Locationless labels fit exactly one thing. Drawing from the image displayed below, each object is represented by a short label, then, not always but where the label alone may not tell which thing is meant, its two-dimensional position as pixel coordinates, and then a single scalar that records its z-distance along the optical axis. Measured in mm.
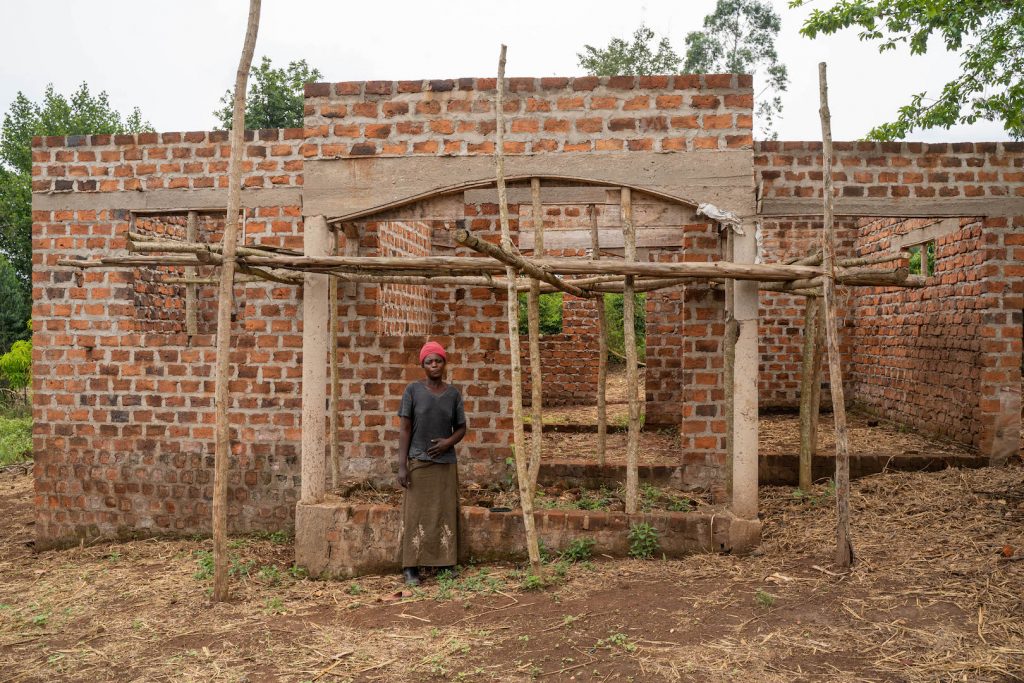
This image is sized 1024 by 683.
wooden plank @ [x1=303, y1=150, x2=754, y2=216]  5480
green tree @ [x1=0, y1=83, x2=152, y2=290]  22312
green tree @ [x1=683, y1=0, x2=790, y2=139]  23670
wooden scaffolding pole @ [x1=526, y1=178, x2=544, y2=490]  5207
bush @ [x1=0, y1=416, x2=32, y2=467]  10883
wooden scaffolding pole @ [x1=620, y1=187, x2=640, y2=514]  5289
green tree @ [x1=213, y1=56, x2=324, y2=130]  21797
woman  5328
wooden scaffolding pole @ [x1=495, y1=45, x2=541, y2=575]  4777
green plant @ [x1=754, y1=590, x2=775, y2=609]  4586
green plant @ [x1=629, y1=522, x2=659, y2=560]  5441
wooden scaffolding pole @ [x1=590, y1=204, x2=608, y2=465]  6960
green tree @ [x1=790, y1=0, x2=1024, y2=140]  8727
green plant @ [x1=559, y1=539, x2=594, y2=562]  5484
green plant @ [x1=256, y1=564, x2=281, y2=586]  5547
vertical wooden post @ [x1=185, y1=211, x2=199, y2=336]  6914
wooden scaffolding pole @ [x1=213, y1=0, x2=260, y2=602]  4859
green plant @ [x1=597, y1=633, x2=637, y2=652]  4148
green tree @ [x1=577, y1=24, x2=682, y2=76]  25519
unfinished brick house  5789
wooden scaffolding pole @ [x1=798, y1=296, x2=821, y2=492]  6871
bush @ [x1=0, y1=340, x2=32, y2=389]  15164
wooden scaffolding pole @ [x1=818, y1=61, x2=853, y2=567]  4812
